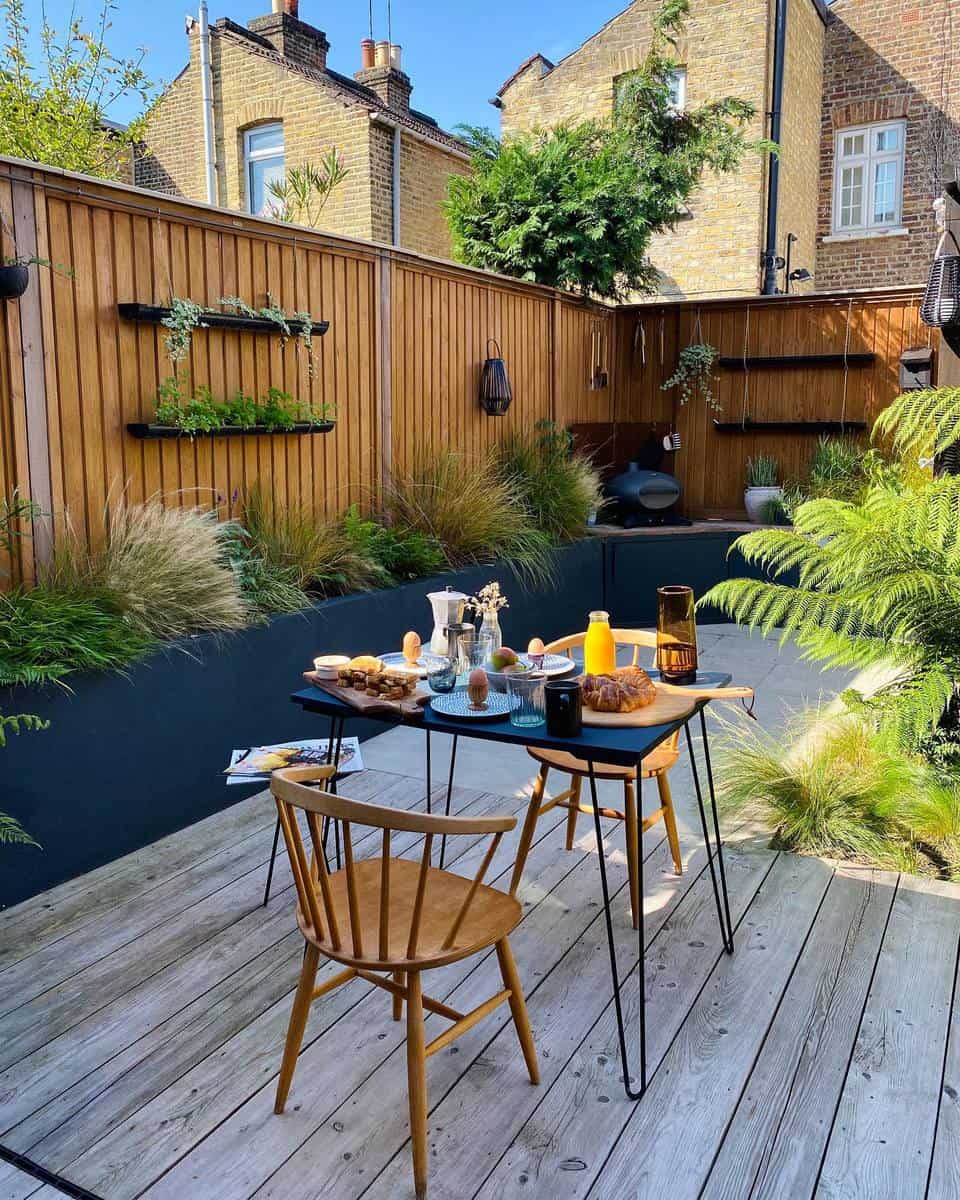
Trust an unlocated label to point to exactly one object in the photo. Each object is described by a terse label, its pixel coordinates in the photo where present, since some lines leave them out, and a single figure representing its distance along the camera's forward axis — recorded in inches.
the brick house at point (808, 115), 426.6
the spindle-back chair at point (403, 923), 71.7
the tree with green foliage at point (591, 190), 319.3
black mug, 90.0
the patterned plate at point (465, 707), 95.3
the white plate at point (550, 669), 103.7
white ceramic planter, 302.5
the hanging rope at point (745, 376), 326.0
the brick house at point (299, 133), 431.5
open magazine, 129.1
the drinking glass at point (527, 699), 95.8
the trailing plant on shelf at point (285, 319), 177.6
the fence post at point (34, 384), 139.0
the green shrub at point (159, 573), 143.6
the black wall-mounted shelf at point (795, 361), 309.7
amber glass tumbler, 107.2
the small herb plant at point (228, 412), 162.6
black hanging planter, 134.0
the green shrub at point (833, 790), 131.5
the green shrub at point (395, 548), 197.0
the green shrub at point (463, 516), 220.5
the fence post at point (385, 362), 218.2
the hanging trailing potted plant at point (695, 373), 328.2
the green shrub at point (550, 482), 258.7
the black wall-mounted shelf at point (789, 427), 310.3
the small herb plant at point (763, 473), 313.6
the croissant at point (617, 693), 96.8
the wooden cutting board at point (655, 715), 93.3
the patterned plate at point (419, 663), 109.4
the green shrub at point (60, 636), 121.6
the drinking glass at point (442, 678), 104.1
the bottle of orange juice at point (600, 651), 107.0
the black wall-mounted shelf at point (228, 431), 158.9
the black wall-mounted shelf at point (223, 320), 155.7
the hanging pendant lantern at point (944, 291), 231.0
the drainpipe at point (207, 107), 469.4
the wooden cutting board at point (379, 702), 97.8
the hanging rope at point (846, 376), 310.0
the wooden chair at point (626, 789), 99.1
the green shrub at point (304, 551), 180.2
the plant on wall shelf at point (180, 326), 161.8
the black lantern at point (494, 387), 256.4
